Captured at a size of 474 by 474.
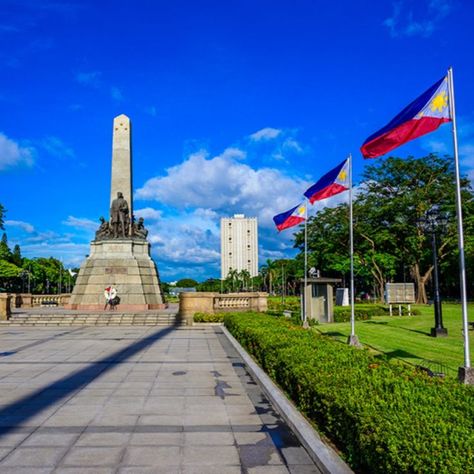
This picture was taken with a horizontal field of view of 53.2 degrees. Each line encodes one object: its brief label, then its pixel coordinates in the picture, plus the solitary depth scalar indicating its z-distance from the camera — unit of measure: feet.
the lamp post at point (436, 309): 58.03
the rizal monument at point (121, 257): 106.32
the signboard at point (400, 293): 88.33
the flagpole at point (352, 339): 49.01
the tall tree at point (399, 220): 142.51
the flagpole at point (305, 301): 74.97
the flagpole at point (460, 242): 27.44
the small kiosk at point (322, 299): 81.82
